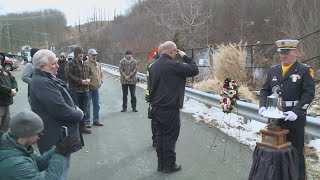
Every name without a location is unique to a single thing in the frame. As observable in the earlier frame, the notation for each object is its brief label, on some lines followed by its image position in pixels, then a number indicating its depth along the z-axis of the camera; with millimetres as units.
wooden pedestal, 4527
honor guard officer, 4750
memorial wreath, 7105
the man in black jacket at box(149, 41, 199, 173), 6070
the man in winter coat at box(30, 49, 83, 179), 4355
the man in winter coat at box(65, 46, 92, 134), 8938
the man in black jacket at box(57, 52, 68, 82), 10008
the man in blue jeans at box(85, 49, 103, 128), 9723
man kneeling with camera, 2924
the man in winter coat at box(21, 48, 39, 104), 8283
